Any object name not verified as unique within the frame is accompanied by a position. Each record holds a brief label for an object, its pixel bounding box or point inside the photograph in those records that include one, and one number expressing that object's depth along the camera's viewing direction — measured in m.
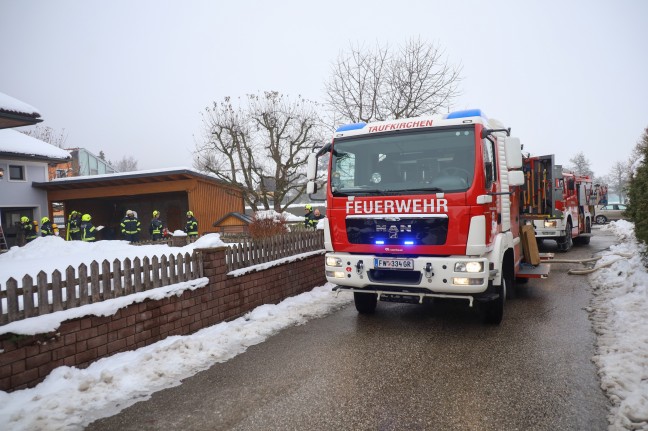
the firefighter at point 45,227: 14.80
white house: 24.06
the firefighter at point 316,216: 13.94
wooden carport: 24.39
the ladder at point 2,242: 17.92
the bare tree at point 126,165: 102.03
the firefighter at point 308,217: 13.92
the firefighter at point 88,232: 13.11
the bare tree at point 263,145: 25.97
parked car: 31.11
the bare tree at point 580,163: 79.50
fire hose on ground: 9.20
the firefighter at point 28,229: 15.83
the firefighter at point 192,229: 15.31
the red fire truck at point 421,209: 4.96
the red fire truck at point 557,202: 9.15
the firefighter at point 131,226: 13.27
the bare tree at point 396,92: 17.84
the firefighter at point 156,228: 15.46
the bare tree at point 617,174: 74.81
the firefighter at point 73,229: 14.95
